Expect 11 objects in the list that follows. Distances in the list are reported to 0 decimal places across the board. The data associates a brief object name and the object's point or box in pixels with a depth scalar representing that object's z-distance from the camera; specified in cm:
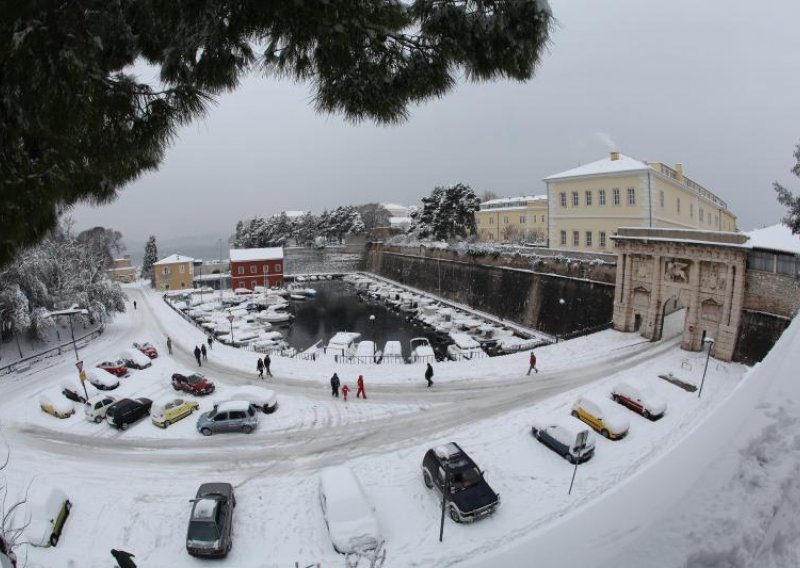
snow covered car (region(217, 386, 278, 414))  1414
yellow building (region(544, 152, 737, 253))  2631
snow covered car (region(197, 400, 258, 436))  1292
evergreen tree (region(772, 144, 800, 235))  1241
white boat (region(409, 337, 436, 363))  2158
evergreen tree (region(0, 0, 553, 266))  239
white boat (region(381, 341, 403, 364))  2231
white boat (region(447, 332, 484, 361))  2302
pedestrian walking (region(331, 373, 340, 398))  1519
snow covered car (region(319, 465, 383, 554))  815
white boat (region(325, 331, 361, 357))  2403
